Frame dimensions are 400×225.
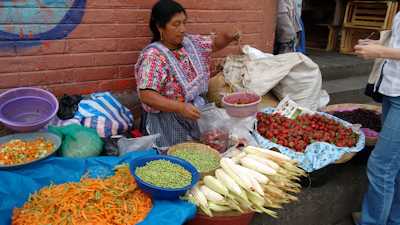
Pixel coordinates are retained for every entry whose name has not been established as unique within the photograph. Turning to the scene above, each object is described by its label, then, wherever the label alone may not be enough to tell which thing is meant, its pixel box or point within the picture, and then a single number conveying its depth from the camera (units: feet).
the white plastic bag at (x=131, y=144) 9.58
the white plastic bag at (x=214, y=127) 10.26
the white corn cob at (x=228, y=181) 7.36
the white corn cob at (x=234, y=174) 7.44
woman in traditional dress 9.58
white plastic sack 12.35
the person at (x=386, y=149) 8.74
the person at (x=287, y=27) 15.44
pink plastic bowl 10.04
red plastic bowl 7.31
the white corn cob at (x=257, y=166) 7.97
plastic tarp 6.86
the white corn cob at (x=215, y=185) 7.41
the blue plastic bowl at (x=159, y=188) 7.02
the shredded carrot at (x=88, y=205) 6.73
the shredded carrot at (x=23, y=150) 8.36
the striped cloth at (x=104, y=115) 10.21
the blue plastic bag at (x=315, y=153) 9.53
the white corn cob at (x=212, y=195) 7.38
